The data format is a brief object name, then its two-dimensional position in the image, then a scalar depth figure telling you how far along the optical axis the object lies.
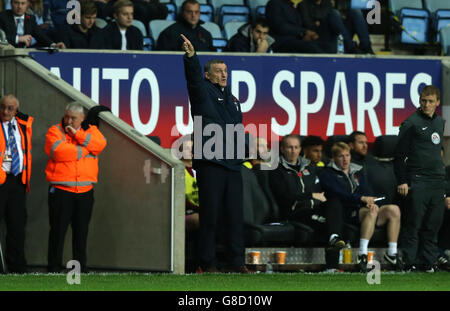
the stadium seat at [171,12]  16.80
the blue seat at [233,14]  17.19
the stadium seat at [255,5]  17.41
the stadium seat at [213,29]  15.95
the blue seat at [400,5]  18.14
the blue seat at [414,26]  17.69
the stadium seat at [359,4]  17.80
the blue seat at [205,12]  17.09
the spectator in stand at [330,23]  15.54
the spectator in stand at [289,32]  15.12
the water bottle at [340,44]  15.56
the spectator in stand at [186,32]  14.59
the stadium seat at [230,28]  16.27
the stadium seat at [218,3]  17.33
